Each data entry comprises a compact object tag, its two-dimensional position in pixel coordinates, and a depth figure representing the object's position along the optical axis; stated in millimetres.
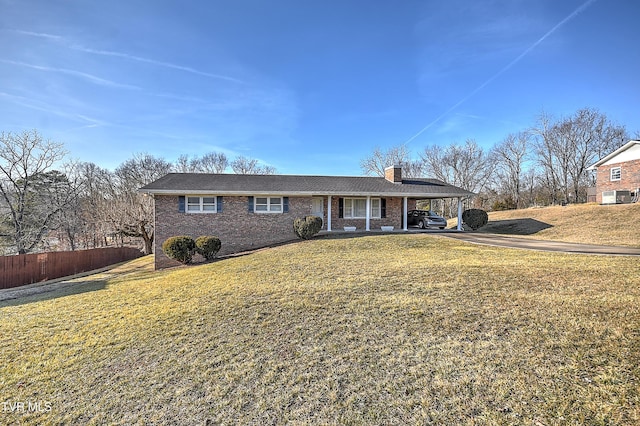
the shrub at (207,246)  14992
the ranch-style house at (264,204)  17047
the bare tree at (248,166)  50547
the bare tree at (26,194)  22375
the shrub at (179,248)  14469
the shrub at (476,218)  21391
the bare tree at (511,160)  46844
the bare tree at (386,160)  47875
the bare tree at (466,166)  48281
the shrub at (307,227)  16453
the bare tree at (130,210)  27438
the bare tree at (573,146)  39938
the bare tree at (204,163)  46844
